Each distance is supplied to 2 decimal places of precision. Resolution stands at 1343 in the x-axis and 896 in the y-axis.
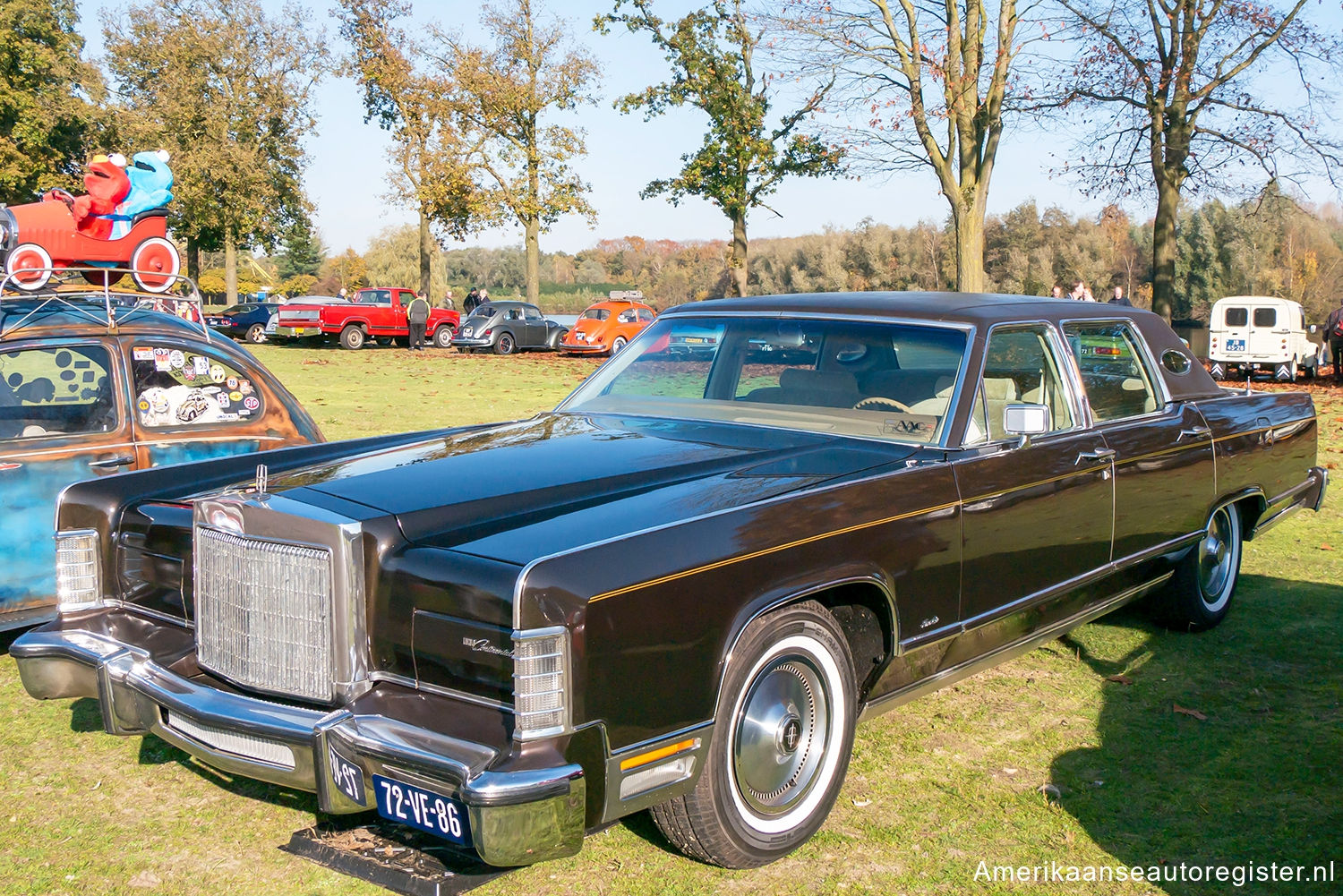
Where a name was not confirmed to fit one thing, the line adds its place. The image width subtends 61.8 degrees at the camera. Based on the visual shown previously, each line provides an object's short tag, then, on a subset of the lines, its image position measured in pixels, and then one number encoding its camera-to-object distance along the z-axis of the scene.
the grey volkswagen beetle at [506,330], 29.33
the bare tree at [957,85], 21.59
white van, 24.92
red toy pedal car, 8.02
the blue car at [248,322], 31.31
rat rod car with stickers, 5.04
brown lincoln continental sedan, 2.75
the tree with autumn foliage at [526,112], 35.12
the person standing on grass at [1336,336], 22.95
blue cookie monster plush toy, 8.48
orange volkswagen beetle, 29.06
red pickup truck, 29.50
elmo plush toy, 8.30
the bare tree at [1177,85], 23.88
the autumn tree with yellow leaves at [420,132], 35.22
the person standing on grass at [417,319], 30.77
